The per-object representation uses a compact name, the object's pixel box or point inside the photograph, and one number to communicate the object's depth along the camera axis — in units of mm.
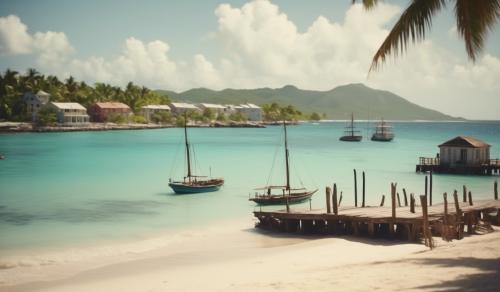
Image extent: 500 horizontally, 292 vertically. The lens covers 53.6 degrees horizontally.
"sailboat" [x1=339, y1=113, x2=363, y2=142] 121112
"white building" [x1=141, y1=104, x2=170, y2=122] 176350
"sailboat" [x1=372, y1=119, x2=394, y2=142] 121131
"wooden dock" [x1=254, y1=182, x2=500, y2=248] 21188
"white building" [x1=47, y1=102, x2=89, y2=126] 137750
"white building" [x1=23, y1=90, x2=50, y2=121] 130750
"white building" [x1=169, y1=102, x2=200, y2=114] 196125
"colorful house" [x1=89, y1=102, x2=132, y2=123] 151500
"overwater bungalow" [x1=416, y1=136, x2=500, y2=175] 49344
